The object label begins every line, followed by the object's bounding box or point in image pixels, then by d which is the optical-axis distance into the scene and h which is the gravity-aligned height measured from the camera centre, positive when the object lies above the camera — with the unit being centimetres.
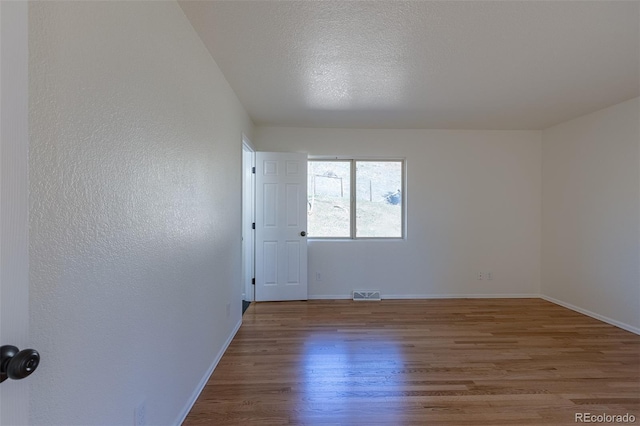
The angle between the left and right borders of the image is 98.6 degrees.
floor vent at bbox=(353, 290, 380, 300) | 393 -118
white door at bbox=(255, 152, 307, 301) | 379 -19
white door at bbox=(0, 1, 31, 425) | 55 +3
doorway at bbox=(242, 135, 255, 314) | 378 -18
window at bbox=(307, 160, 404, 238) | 407 +21
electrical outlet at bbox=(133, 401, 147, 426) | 119 -90
